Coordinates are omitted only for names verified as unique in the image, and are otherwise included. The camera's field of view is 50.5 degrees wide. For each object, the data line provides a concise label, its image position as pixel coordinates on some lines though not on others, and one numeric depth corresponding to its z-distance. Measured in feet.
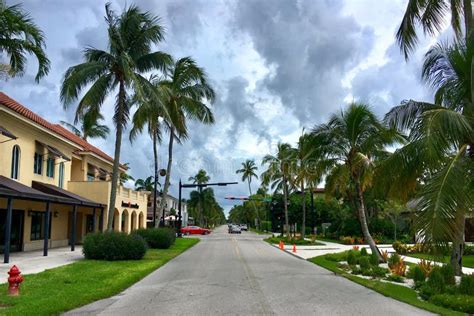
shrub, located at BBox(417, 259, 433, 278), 49.84
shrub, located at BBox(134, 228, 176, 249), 97.61
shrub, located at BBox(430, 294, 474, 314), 33.65
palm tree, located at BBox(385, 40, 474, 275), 32.76
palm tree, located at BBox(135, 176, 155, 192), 327.94
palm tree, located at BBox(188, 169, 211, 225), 323.78
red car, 230.48
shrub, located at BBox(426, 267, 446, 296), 39.65
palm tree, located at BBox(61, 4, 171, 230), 74.21
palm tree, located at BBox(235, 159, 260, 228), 314.35
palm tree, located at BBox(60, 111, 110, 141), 172.55
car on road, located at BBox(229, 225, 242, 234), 271.57
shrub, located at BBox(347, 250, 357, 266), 67.53
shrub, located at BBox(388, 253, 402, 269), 58.94
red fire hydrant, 36.35
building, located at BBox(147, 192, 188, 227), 233.80
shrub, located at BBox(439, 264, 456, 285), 41.91
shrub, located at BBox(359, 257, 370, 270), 59.88
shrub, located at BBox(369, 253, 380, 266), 63.87
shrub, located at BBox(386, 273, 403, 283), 50.66
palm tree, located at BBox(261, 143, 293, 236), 162.61
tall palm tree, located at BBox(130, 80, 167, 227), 92.56
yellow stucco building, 77.82
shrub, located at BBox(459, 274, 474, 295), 37.55
